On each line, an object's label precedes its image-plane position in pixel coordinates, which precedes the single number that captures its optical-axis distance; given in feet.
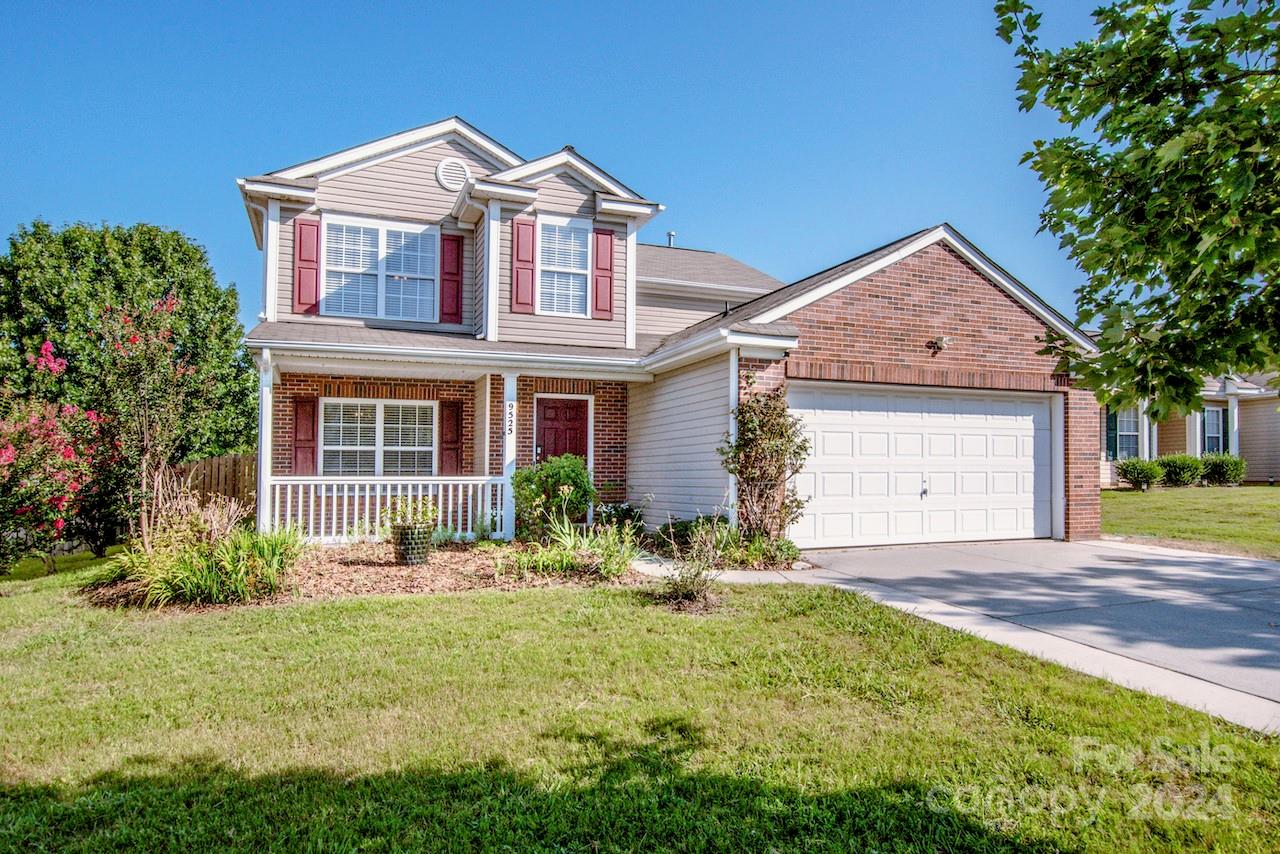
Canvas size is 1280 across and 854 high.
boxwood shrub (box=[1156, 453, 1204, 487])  68.64
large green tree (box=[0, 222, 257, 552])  61.00
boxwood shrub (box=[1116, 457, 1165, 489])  66.13
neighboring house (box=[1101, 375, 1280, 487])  72.00
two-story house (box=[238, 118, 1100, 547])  34.91
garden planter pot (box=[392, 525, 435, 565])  30.35
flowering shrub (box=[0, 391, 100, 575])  31.68
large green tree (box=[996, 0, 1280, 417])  7.26
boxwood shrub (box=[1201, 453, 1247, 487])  70.13
